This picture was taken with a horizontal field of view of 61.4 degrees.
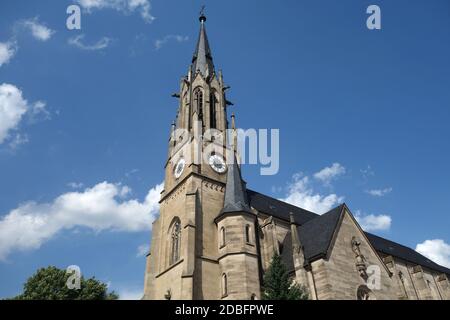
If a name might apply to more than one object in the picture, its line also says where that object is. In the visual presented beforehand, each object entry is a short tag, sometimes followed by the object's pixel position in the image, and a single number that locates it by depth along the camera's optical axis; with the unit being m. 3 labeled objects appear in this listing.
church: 23.31
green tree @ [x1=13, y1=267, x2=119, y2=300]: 29.05
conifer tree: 19.45
